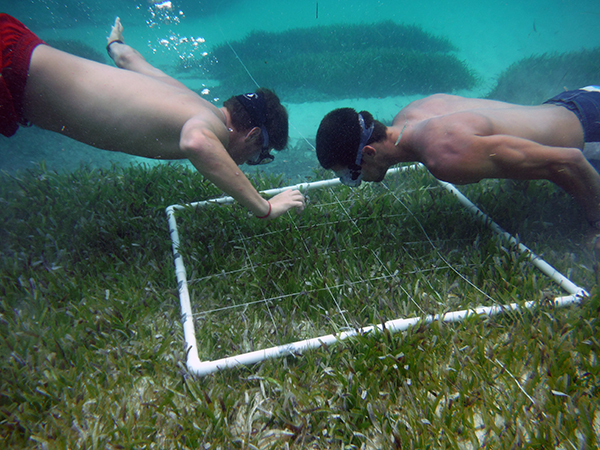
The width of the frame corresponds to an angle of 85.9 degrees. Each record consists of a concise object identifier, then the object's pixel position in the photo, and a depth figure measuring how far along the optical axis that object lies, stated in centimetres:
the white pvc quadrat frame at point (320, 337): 187
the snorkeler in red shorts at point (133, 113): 220
